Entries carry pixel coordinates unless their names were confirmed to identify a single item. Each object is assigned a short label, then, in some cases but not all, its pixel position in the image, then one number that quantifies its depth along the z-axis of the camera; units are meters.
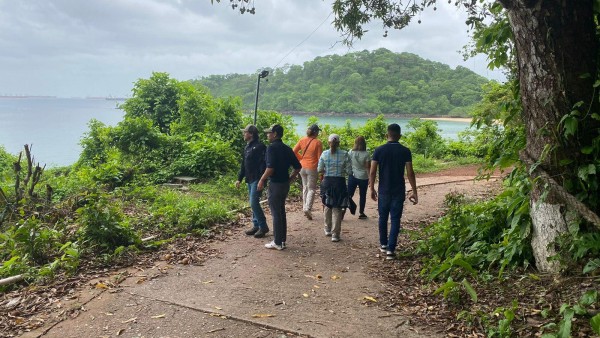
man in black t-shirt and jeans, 6.00
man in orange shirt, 8.10
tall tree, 4.16
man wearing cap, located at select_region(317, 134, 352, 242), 6.87
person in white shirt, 7.91
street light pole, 13.37
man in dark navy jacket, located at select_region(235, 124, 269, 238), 6.96
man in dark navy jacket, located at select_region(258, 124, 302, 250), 6.39
